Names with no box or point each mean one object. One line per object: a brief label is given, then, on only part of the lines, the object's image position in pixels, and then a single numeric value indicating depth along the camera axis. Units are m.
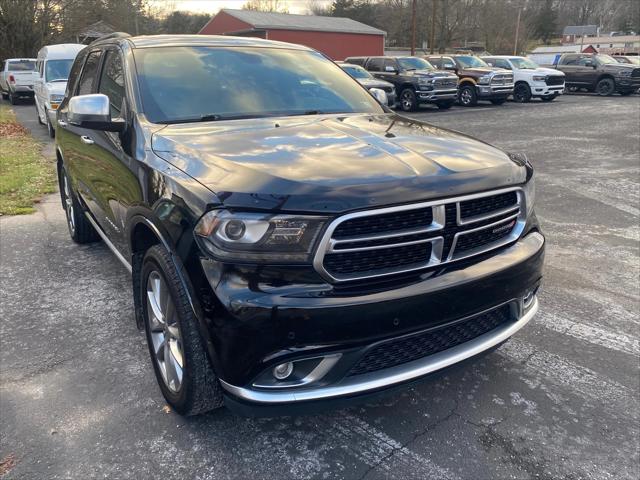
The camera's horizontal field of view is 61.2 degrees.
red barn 41.75
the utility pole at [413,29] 38.33
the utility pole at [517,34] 59.71
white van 12.39
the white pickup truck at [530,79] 22.14
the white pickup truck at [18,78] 22.36
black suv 2.13
